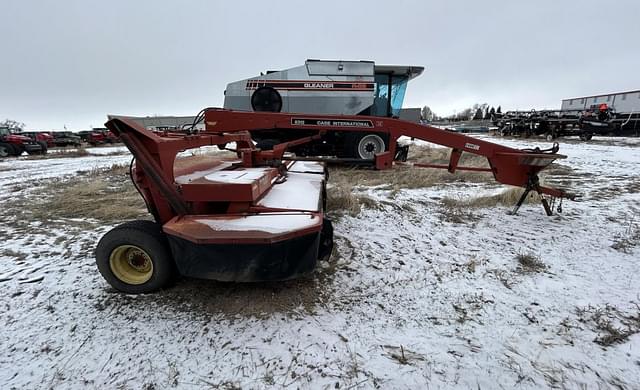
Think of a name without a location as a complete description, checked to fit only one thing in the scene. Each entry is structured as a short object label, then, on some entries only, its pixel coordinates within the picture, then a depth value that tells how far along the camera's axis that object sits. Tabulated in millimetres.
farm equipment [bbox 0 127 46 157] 16953
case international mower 2141
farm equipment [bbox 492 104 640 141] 17812
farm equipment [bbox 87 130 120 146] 26266
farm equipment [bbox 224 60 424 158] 8461
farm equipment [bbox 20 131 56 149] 21120
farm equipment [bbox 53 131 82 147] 23797
